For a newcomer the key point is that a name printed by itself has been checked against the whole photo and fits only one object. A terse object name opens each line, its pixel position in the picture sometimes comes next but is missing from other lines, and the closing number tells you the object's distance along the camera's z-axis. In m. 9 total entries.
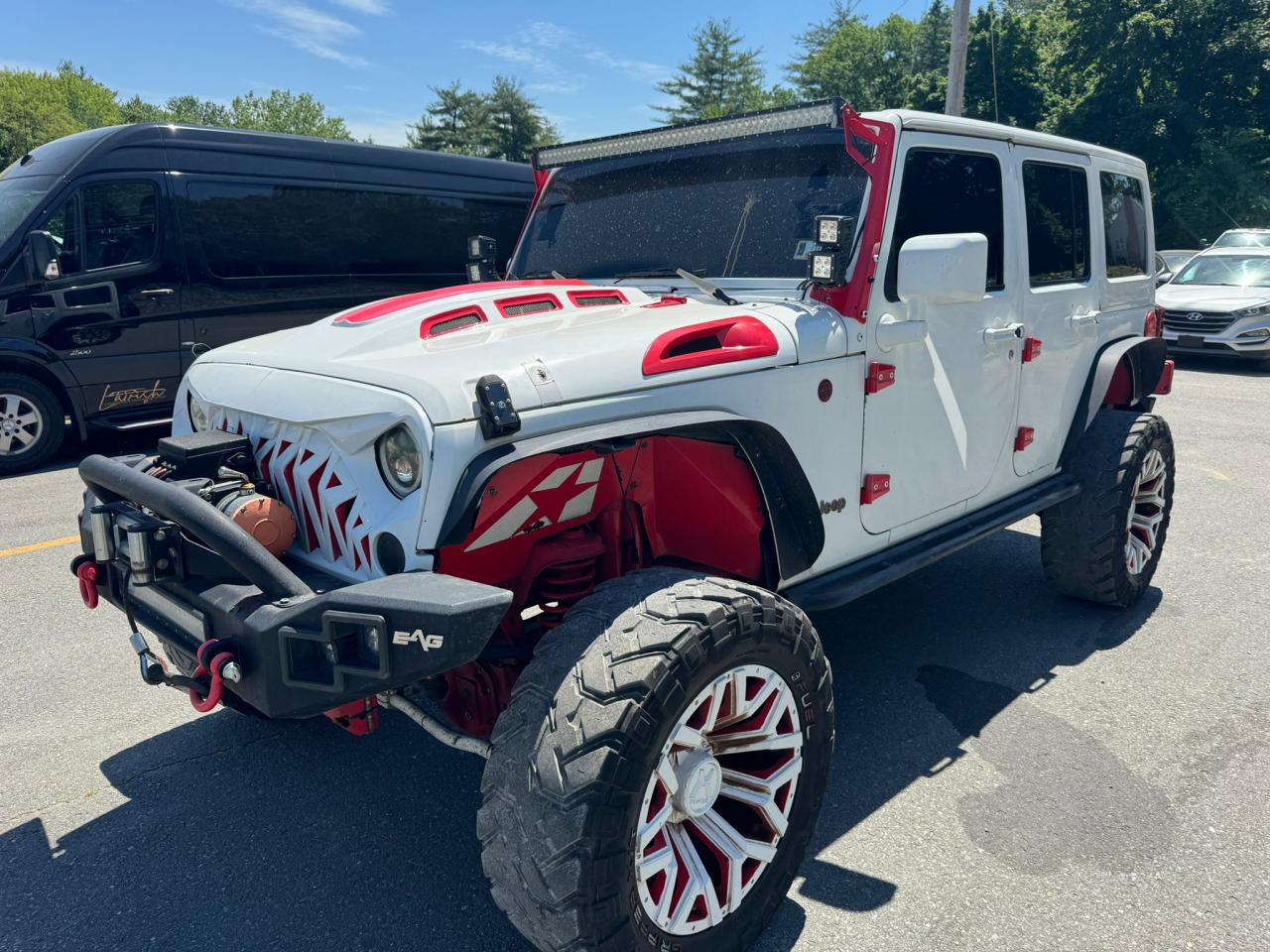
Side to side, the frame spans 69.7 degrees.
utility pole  16.75
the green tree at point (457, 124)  52.09
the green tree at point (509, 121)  51.69
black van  7.66
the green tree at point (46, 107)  46.12
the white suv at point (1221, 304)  12.78
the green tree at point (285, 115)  75.69
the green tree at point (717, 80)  59.84
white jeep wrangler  1.99
